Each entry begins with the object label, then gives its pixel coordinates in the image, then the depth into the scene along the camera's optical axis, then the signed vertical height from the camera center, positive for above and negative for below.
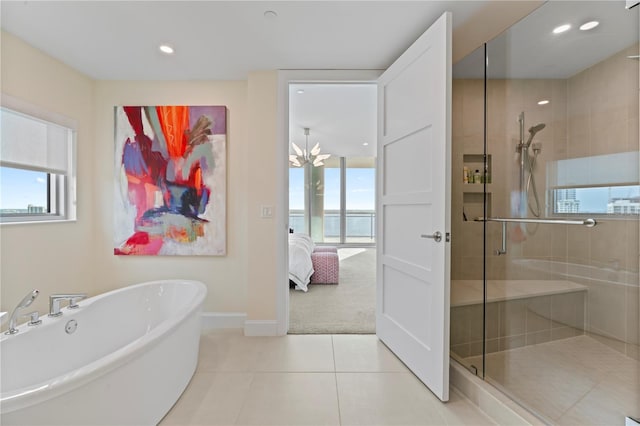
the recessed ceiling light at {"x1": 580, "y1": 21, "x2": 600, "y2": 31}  1.68 +1.14
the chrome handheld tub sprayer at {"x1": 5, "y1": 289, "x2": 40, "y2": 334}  1.44 -0.52
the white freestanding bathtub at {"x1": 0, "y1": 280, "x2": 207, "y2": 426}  1.08 -0.79
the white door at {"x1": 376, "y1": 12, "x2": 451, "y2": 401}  1.67 +0.03
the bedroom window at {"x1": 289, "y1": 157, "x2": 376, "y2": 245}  7.94 +0.27
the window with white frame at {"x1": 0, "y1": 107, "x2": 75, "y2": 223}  2.04 +0.34
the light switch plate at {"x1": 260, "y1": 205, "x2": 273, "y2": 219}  2.56 -0.01
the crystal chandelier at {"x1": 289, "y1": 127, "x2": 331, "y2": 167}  5.39 +1.13
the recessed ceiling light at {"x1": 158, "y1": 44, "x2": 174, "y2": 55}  2.17 +1.29
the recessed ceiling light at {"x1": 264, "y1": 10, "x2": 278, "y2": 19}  1.78 +1.28
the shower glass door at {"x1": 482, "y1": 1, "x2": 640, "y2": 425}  1.59 -0.03
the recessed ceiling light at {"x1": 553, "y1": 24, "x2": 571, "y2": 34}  1.75 +1.16
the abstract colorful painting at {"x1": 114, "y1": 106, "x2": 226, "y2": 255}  2.68 +0.30
